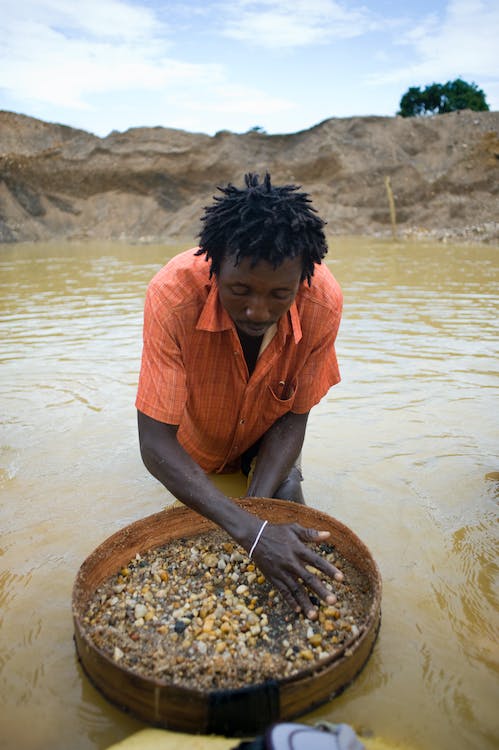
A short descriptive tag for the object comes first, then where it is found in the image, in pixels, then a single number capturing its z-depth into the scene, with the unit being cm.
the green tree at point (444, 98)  3297
